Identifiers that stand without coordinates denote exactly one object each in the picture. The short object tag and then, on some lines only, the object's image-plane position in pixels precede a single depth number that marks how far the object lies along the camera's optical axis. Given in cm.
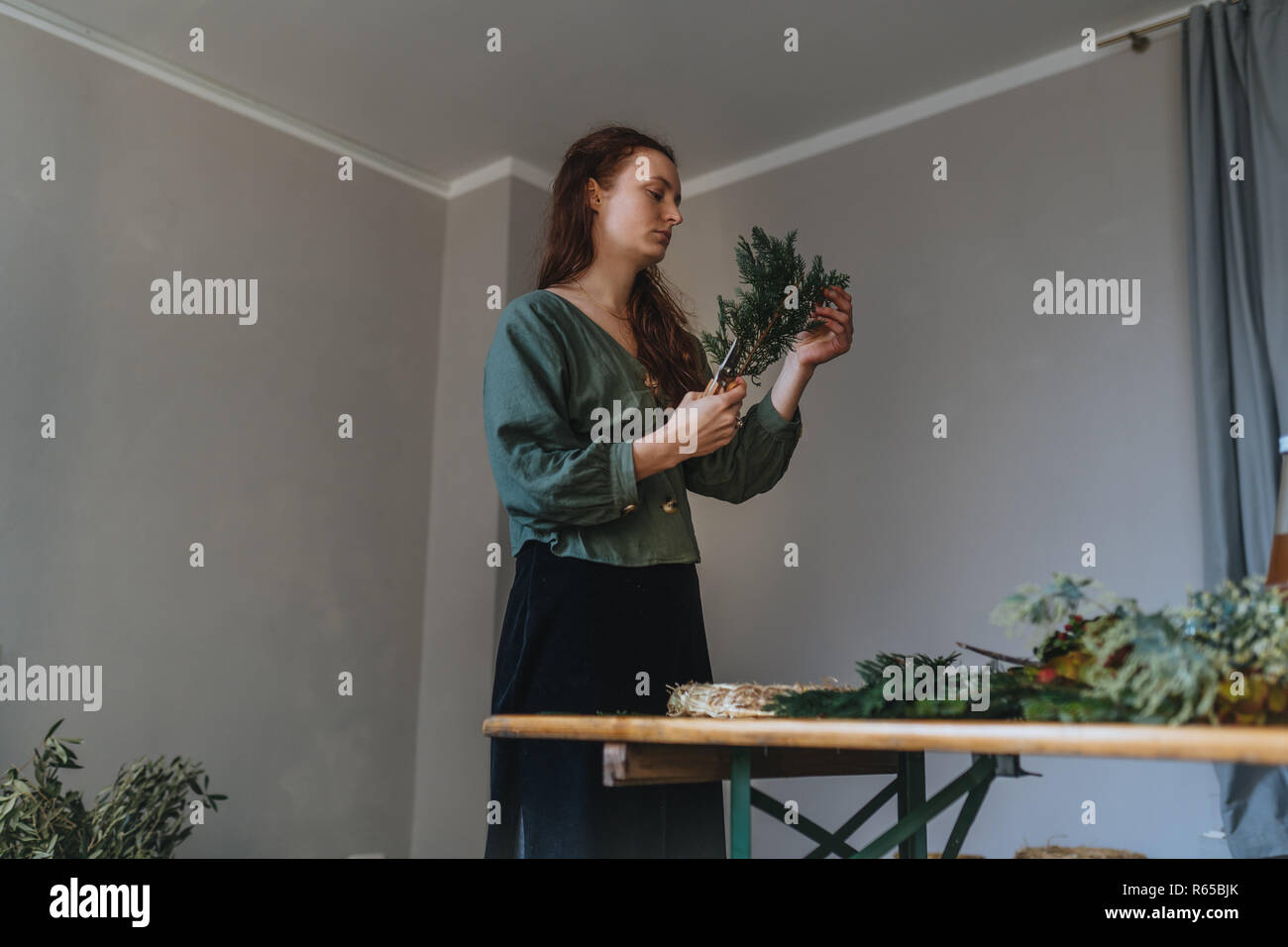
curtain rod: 303
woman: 144
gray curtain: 258
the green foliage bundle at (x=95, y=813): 235
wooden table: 74
